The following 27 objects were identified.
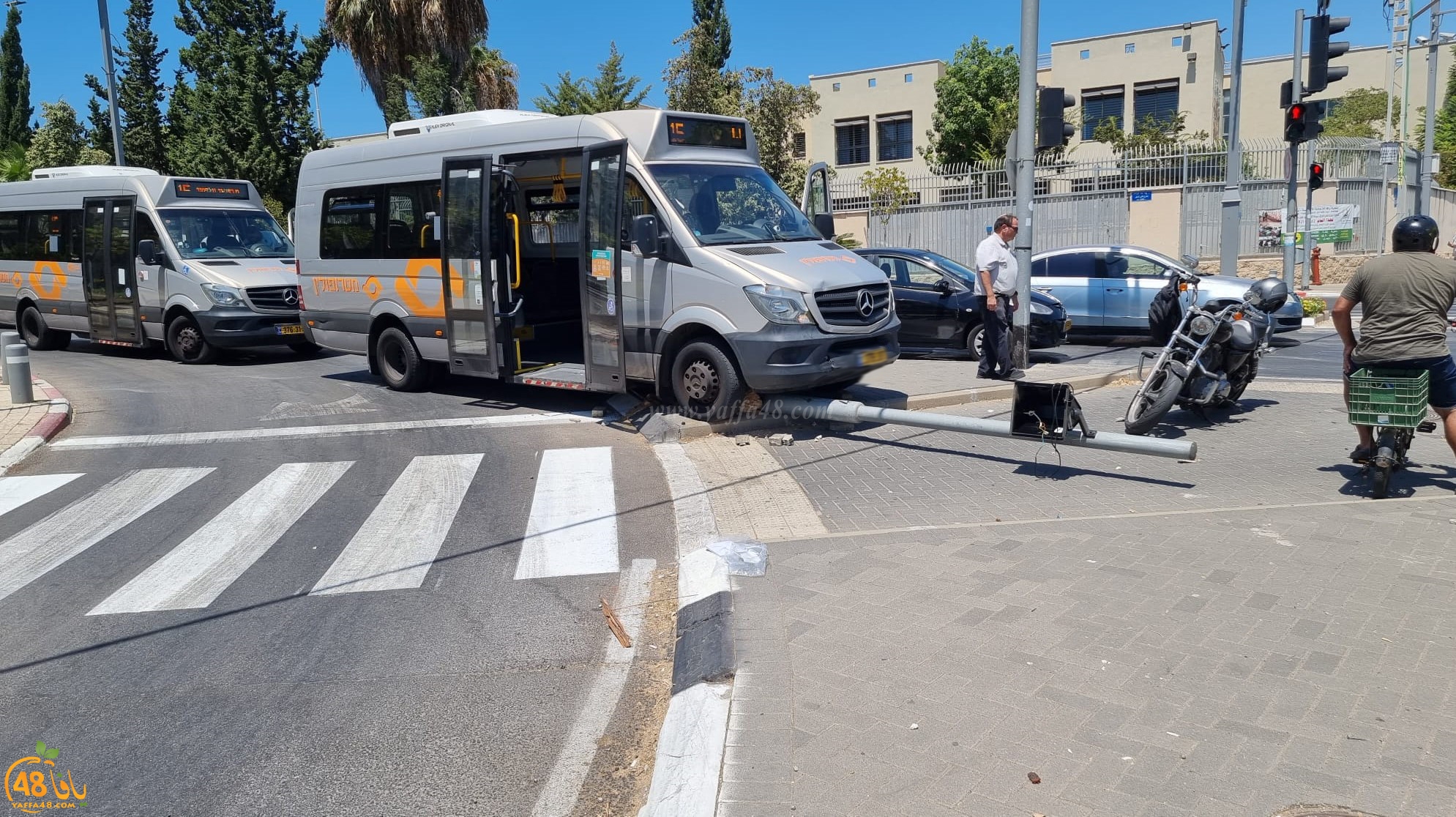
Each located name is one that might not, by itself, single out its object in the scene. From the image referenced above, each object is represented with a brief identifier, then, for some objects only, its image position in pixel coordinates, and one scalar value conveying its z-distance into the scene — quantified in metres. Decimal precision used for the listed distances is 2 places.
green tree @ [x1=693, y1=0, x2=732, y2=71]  41.66
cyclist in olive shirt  6.50
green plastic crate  6.59
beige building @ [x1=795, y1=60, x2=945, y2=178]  41.75
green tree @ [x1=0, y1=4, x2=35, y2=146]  44.44
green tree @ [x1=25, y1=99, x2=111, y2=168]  31.94
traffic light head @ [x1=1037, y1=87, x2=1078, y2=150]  11.52
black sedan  13.83
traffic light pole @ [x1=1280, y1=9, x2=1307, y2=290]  20.31
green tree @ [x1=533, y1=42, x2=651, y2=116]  29.52
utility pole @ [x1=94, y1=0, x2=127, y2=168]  21.17
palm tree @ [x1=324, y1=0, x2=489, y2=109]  27.48
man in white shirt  11.52
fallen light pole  7.23
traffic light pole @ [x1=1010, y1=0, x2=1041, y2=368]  11.05
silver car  15.30
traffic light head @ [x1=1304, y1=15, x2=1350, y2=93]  16.75
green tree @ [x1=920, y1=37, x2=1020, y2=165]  37.69
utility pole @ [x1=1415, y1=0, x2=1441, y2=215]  28.22
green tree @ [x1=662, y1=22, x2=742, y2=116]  26.19
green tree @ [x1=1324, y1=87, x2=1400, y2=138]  46.16
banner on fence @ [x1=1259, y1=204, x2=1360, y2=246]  25.25
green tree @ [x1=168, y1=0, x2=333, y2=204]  27.16
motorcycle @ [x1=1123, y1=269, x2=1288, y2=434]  8.69
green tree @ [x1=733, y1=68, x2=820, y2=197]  25.94
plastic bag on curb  5.87
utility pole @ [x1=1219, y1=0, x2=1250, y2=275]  20.77
